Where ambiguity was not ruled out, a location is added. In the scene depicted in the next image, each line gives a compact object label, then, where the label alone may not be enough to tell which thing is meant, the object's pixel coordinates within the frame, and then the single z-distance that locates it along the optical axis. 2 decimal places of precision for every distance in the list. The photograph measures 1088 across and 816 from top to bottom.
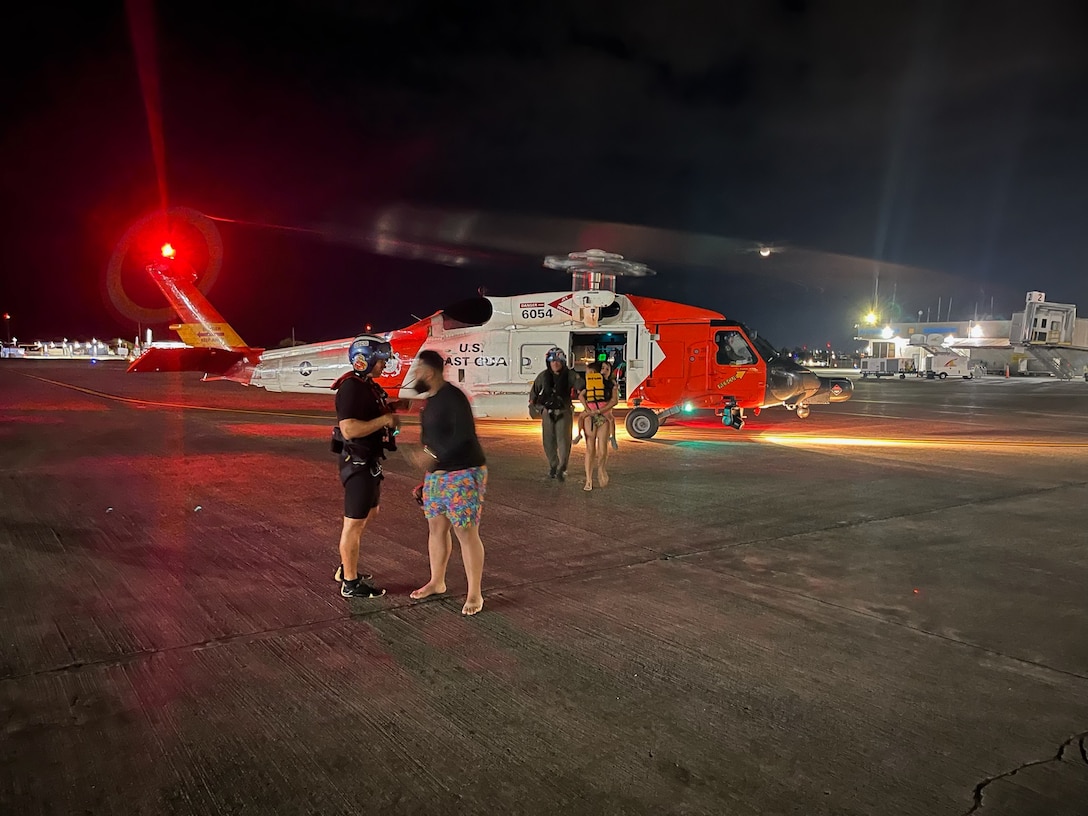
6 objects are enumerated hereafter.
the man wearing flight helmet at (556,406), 8.50
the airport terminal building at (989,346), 54.23
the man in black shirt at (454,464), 4.23
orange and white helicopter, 13.24
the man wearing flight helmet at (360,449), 4.44
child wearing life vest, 8.28
